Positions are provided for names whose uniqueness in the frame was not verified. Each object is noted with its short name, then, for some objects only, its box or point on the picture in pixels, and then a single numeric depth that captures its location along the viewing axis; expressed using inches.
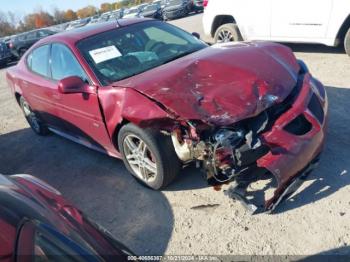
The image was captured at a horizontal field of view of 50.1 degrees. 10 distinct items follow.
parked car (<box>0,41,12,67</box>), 745.6
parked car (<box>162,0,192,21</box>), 975.0
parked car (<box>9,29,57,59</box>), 767.7
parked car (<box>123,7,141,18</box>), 1074.4
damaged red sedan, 118.0
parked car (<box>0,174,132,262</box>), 61.0
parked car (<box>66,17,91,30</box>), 1224.5
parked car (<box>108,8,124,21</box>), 1167.9
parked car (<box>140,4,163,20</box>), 1021.2
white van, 253.9
